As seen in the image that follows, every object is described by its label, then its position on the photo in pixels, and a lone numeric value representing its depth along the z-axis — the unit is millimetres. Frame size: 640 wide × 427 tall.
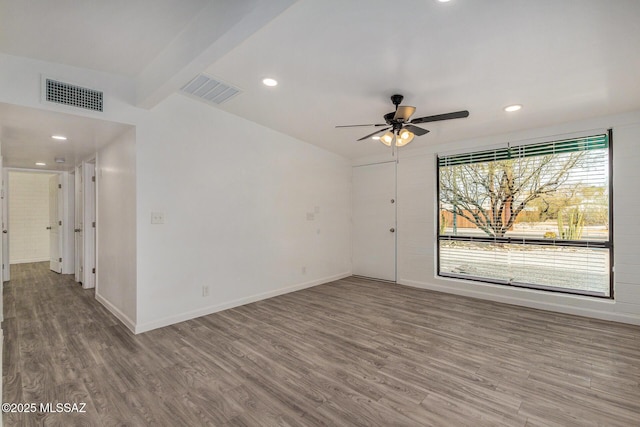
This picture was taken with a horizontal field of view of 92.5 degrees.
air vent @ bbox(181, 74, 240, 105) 3199
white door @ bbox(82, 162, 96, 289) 5098
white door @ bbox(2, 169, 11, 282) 5621
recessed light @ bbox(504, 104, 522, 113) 3445
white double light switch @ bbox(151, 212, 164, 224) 3482
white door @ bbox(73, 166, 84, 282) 5443
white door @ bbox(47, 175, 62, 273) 6315
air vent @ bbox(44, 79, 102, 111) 2820
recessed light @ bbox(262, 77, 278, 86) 3106
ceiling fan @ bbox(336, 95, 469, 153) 3031
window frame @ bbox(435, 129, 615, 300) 3750
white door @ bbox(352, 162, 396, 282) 5719
